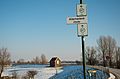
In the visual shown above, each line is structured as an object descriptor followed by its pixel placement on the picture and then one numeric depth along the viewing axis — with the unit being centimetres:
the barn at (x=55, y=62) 11180
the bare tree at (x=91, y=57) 9575
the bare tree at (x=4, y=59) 4344
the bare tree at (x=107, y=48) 8062
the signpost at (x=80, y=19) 741
